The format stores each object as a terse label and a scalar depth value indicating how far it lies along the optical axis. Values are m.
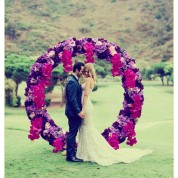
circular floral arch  7.54
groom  6.88
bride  6.96
